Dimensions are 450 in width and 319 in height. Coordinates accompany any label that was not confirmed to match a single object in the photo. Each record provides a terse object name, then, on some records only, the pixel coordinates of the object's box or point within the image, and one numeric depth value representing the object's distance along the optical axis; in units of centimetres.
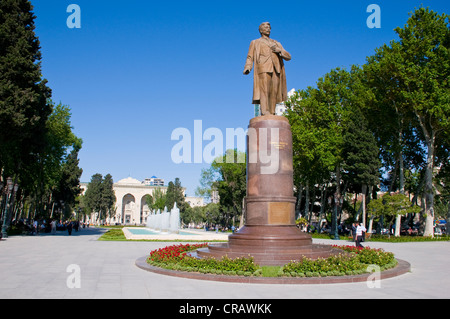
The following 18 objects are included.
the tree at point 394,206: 3053
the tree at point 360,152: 3416
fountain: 4034
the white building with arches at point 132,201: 12244
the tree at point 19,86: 2508
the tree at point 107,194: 9262
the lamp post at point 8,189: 2635
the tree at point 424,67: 2823
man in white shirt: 1826
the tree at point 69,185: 5716
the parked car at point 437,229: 5997
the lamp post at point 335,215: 3212
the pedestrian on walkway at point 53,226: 3953
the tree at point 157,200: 9571
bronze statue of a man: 1352
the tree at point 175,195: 9250
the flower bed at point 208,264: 941
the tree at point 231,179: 5578
